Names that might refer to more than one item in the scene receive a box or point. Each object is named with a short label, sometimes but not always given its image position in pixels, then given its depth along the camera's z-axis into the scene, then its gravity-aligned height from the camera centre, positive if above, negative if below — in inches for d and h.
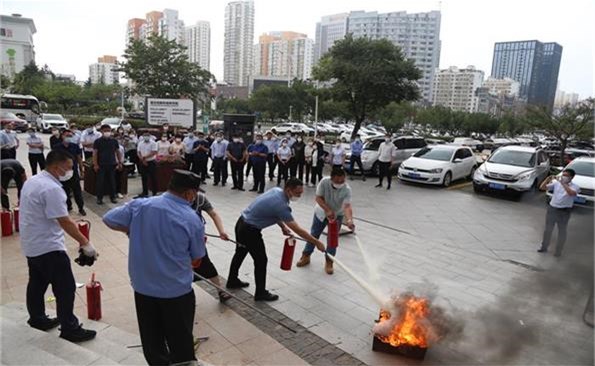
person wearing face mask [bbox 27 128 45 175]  456.1 -49.4
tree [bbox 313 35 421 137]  799.1 +91.4
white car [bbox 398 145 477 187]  602.9 -58.5
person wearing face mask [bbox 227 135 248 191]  510.6 -51.4
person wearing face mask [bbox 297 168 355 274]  248.5 -50.9
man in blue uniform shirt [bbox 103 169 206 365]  124.6 -43.3
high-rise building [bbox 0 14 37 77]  3476.1 +537.3
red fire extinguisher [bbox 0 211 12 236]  287.9 -79.3
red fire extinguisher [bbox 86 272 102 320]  178.4 -80.5
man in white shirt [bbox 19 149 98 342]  150.3 -49.4
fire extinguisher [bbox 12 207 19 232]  301.6 -82.6
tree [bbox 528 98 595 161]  821.2 +19.1
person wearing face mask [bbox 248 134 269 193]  504.4 -51.2
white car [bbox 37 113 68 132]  1182.1 -45.4
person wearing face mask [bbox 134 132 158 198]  438.6 -52.1
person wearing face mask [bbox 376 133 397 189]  566.1 -47.6
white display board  723.4 +0.2
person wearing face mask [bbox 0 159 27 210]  327.8 -55.1
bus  1375.9 -9.2
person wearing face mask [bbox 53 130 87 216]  356.2 -64.7
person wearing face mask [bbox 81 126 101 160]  468.4 -36.8
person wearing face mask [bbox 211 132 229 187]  522.0 -54.2
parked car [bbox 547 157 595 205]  424.2 -47.8
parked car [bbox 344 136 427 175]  660.7 -45.6
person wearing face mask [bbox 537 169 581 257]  294.8 -47.7
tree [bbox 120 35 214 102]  1227.9 +120.3
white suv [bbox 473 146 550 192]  530.0 -53.2
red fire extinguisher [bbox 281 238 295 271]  207.9 -66.4
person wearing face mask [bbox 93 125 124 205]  391.9 -47.7
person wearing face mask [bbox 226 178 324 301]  195.6 -50.6
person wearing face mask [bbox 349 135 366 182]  627.2 -50.5
